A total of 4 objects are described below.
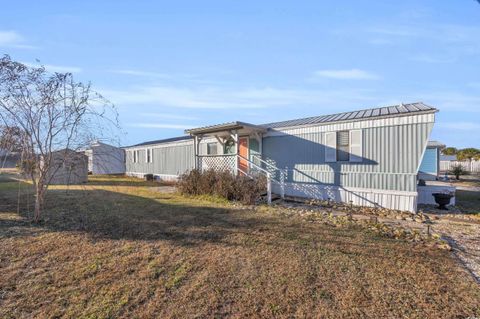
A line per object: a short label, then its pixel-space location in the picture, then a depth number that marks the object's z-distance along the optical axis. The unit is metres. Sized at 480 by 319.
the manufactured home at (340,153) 8.23
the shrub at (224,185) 8.88
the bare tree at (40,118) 5.35
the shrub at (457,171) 21.02
